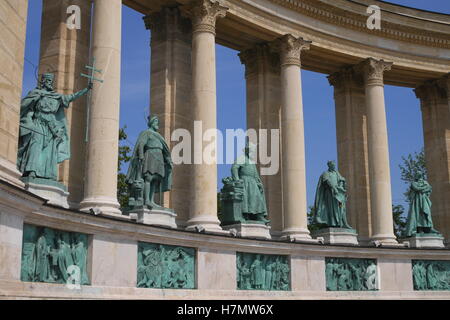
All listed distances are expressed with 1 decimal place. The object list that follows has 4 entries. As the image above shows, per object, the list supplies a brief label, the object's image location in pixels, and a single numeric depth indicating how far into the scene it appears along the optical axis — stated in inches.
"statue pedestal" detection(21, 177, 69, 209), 1429.6
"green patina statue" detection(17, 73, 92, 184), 1446.9
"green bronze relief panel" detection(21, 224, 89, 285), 1338.6
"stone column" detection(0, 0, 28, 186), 1190.9
